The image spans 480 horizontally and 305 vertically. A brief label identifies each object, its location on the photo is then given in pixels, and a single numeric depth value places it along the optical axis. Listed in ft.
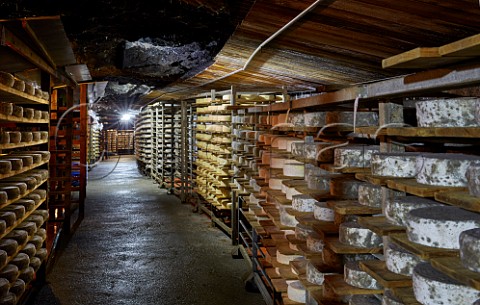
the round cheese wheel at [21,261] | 13.79
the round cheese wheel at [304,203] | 11.33
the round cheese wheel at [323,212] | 10.27
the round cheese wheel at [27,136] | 14.83
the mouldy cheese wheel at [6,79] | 11.93
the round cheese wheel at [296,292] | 11.50
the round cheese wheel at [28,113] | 14.71
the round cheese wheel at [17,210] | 13.92
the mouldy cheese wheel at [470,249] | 5.34
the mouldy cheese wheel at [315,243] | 10.26
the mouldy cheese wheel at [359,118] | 9.73
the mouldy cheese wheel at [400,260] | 7.13
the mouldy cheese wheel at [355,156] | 8.95
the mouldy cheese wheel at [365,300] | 8.29
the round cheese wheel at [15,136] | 13.75
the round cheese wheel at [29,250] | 14.98
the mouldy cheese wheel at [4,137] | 12.79
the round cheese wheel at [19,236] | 13.84
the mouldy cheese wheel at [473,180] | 5.61
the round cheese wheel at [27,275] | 14.44
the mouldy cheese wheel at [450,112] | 6.32
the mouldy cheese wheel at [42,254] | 16.53
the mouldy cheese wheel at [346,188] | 9.59
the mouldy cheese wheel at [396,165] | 7.30
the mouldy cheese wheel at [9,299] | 12.23
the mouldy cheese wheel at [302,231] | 11.08
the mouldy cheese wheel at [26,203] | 15.15
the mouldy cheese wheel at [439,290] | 5.89
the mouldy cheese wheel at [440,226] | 6.15
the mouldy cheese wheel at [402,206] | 7.22
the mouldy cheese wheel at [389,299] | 7.05
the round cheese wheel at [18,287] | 13.45
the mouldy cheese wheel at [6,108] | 12.24
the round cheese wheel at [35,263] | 15.57
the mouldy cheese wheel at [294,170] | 13.23
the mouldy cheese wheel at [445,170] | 6.32
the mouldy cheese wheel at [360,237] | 8.53
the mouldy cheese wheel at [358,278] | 8.29
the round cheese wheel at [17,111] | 13.50
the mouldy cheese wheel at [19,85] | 13.16
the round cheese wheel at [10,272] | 12.65
